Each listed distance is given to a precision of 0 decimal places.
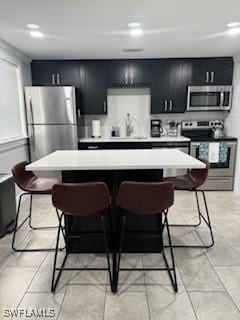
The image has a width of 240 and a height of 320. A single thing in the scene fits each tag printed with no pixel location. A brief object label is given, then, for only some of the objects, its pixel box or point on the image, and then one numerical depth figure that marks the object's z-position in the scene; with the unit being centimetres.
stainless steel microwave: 425
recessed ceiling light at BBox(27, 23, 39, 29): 258
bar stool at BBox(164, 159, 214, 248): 237
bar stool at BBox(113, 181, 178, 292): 174
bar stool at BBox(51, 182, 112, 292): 175
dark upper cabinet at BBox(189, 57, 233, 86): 422
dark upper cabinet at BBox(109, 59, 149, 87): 428
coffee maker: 462
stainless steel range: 411
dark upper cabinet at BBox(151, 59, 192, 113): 428
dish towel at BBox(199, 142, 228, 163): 411
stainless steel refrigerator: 390
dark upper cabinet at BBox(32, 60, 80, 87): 427
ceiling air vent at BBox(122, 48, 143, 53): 363
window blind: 344
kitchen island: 192
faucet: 475
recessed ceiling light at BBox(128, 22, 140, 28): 258
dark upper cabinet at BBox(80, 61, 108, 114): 429
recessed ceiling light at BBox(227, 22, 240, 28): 260
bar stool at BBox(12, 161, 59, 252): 230
